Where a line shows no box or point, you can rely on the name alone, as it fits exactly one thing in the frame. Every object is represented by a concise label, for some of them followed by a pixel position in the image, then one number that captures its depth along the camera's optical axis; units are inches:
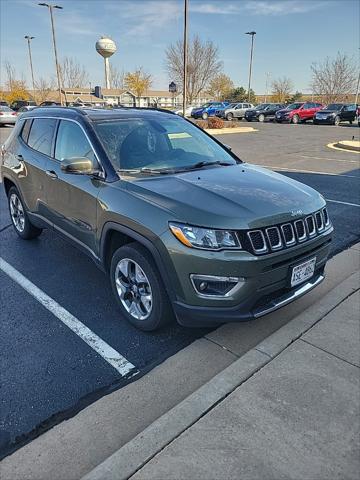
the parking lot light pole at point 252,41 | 1838.1
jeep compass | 98.9
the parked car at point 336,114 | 1213.1
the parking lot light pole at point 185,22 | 827.7
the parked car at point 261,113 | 1446.9
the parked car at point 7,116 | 1019.3
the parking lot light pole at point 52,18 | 1382.9
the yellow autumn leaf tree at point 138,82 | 2837.1
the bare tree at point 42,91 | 2374.0
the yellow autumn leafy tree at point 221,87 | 2410.2
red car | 1309.1
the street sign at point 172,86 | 1092.2
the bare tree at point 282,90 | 2645.2
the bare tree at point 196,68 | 1925.4
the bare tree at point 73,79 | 2716.5
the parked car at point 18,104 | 1589.3
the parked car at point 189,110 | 1468.4
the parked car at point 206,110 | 1448.1
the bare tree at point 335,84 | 2018.9
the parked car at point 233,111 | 1498.5
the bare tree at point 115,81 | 3207.7
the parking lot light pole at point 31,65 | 2042.3
